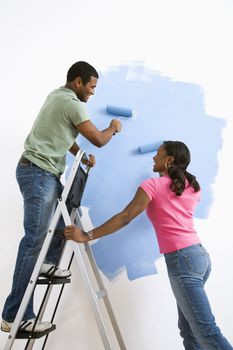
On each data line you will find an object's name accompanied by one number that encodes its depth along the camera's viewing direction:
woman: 1.28
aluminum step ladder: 1.21
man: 1.28
